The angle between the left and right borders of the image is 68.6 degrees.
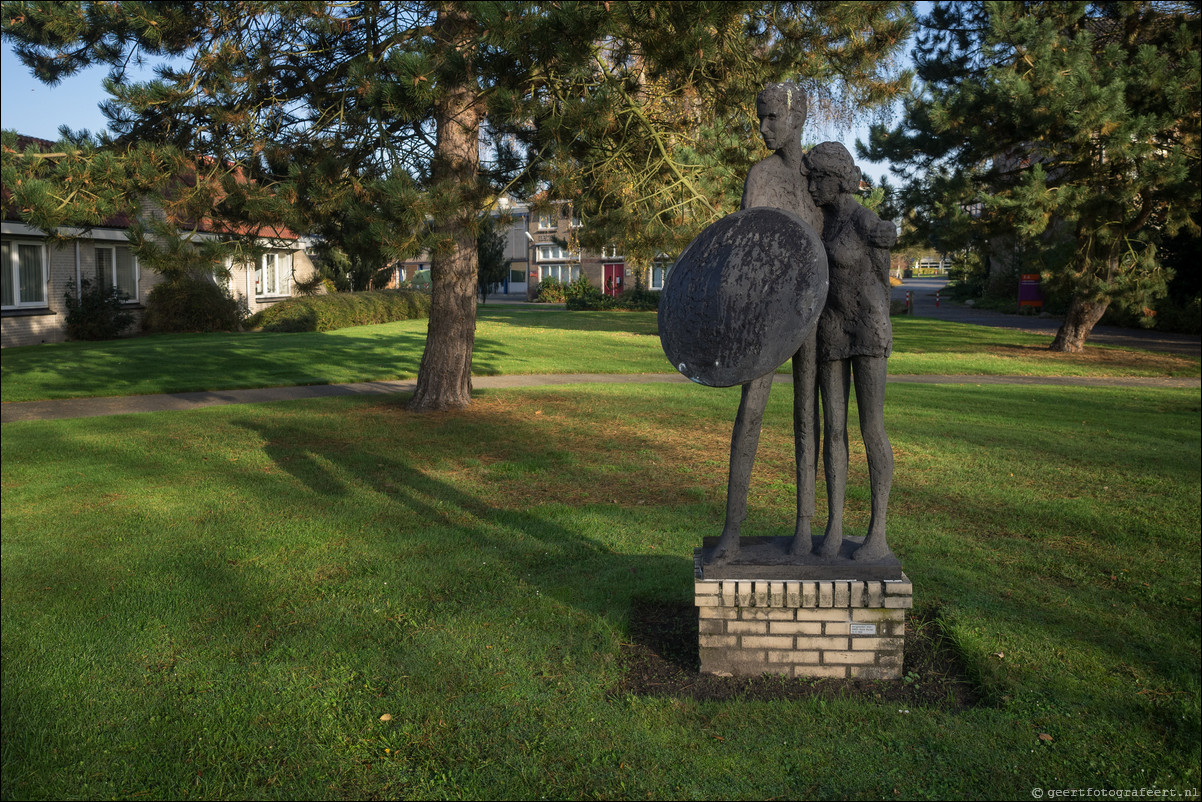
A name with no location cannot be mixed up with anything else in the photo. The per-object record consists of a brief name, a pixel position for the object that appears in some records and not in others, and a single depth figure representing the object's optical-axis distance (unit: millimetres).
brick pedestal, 4082
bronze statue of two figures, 3758
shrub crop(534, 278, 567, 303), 48406
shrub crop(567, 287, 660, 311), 40156
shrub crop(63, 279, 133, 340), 22156
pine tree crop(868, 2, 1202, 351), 15398
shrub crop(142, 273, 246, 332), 24562
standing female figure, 4082
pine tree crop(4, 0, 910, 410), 7523
